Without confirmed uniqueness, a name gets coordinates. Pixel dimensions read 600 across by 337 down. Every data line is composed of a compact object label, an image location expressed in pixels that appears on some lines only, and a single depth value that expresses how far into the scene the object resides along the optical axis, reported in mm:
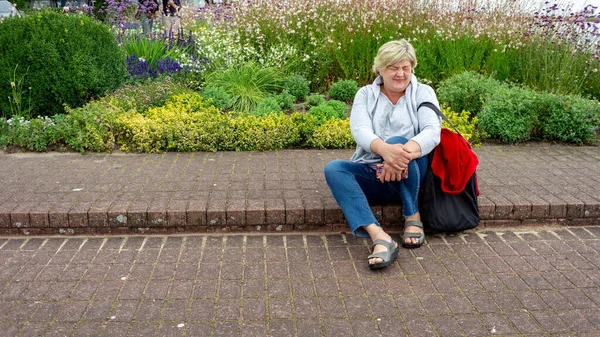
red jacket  3967
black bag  4059
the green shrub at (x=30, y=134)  5926
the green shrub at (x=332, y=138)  6027
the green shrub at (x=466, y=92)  6734
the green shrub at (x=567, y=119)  6195
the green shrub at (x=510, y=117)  6176
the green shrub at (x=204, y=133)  5863
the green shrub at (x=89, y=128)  5871
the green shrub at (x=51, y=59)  6387
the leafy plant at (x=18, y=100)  6305
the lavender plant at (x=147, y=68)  7934
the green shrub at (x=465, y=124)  6227
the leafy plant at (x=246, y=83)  7318
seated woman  3859
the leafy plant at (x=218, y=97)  7078
